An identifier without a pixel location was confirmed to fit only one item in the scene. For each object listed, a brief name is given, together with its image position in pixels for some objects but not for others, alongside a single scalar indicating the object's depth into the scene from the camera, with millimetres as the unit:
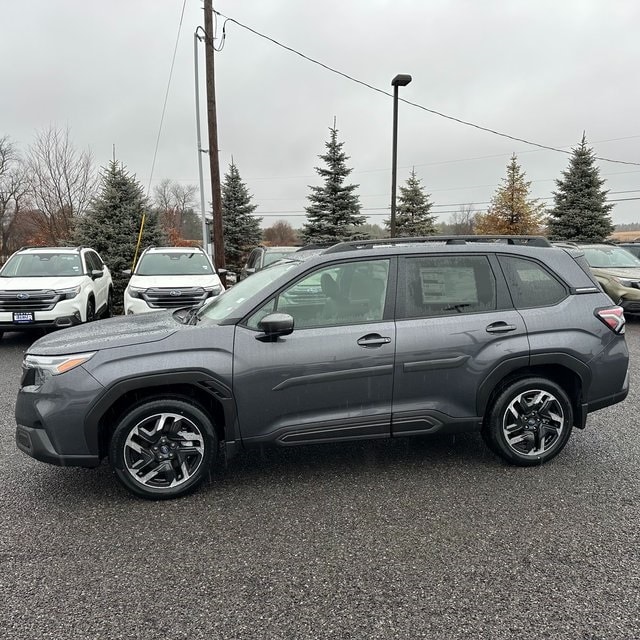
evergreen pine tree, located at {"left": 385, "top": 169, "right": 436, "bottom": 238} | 28156
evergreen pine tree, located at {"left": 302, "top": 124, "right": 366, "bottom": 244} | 23000
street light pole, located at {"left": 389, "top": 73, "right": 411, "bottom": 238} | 13695
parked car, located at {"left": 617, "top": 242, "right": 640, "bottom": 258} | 15386
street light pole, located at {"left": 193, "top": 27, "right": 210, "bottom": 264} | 13477
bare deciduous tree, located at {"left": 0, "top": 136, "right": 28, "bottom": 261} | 40219
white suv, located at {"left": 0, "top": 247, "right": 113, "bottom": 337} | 7906
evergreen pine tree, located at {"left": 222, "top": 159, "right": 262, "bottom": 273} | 26891
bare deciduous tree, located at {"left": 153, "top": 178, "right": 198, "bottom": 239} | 47406
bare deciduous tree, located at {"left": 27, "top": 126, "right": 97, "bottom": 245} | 27938
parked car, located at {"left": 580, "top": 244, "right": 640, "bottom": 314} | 10352
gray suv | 3090
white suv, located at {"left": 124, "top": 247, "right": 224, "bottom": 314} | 8562
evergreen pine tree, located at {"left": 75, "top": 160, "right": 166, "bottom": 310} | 17750
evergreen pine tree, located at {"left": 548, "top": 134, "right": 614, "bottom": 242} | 25172
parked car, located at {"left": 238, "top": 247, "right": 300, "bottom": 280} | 12673
